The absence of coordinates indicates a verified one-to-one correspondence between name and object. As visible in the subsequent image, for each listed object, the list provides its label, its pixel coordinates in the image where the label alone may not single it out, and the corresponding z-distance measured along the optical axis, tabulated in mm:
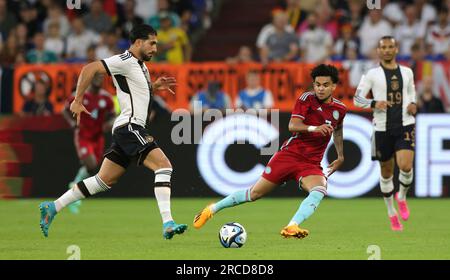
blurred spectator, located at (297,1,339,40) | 21891
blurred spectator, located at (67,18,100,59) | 22391
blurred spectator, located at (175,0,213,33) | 23434
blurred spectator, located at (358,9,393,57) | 21172
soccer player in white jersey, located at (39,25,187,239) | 11641
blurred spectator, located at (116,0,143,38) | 22984
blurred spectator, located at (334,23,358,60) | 20766
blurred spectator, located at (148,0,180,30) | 22469
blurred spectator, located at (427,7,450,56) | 20906
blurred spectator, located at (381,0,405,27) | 21964
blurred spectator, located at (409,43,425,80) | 19969
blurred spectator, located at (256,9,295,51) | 21453
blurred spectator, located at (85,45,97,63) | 20609
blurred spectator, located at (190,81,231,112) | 19922
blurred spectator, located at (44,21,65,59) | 22469
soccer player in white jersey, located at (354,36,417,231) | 13906
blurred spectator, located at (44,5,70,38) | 23016
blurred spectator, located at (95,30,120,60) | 21953
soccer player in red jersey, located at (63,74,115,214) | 17156
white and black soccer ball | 11156
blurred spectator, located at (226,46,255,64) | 20734
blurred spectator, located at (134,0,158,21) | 23562
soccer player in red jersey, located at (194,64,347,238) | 11516
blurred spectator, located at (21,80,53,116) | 20266
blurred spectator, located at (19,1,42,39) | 23516
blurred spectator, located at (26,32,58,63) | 21984
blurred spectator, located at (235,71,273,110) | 19891
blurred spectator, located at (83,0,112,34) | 23109
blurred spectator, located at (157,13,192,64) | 21859
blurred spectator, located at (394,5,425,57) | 21203
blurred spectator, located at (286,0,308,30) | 22406
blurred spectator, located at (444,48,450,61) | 20273
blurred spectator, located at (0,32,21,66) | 22078
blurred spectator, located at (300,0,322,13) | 22672
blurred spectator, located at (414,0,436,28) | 21672
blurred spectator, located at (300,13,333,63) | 21297
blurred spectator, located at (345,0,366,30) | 21906
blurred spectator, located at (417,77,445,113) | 18578
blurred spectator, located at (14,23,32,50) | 22641
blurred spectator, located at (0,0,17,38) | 23203
